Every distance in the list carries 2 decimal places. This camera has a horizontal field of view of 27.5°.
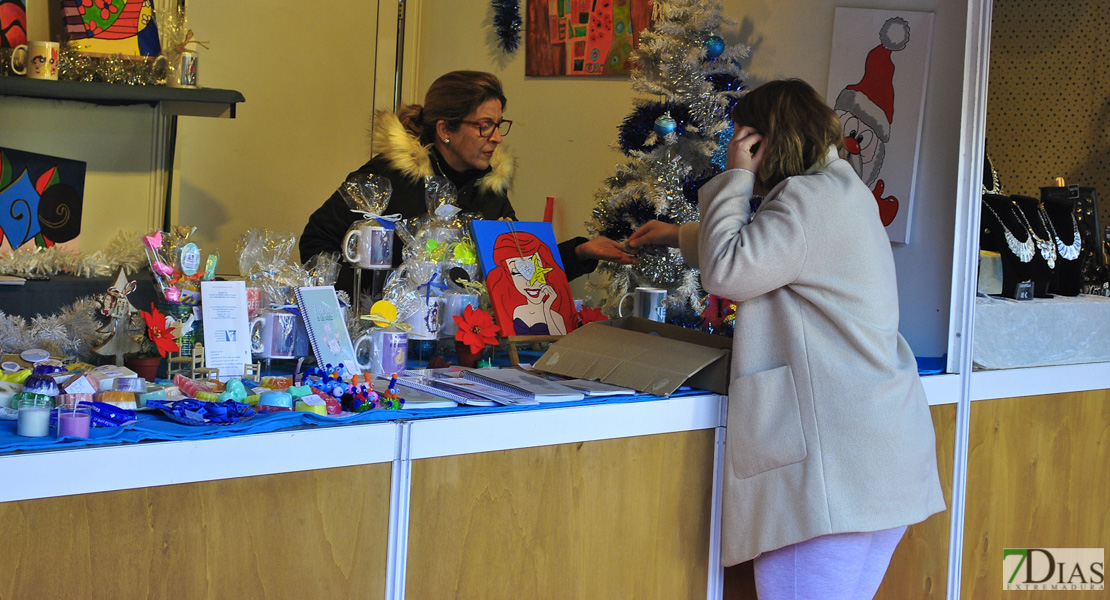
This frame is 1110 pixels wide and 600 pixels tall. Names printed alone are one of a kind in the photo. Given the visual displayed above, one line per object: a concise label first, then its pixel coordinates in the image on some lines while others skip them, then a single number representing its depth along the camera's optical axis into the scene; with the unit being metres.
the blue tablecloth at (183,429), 4.29
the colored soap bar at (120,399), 4.46
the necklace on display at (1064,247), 6.03
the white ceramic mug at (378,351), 4.94
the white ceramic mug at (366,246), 5.03
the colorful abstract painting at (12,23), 6.12
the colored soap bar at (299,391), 4.61
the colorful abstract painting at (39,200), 6.25
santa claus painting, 5.52
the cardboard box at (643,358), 4.96
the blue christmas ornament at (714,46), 5.51
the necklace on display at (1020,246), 5.81
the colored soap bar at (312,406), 4.57
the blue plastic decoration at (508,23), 7.73
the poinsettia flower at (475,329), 5.11
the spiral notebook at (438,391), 4.74
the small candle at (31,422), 4.31
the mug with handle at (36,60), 6.12
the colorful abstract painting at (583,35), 6.89
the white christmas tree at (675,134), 5.48
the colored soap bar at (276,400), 4.55
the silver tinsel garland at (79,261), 4.84
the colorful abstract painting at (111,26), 6.24
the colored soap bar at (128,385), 4.53
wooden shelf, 6.15
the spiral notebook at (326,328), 4.86
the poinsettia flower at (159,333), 4.69
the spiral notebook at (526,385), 4.82
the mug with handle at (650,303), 5.38
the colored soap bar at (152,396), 4.52
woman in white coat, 4.76
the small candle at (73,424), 4.30
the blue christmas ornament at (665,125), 5.47
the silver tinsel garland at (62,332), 4.72
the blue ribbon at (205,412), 4.45
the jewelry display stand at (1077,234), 6.09
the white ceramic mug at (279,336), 4.83
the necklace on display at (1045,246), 5.89
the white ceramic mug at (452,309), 5.14
